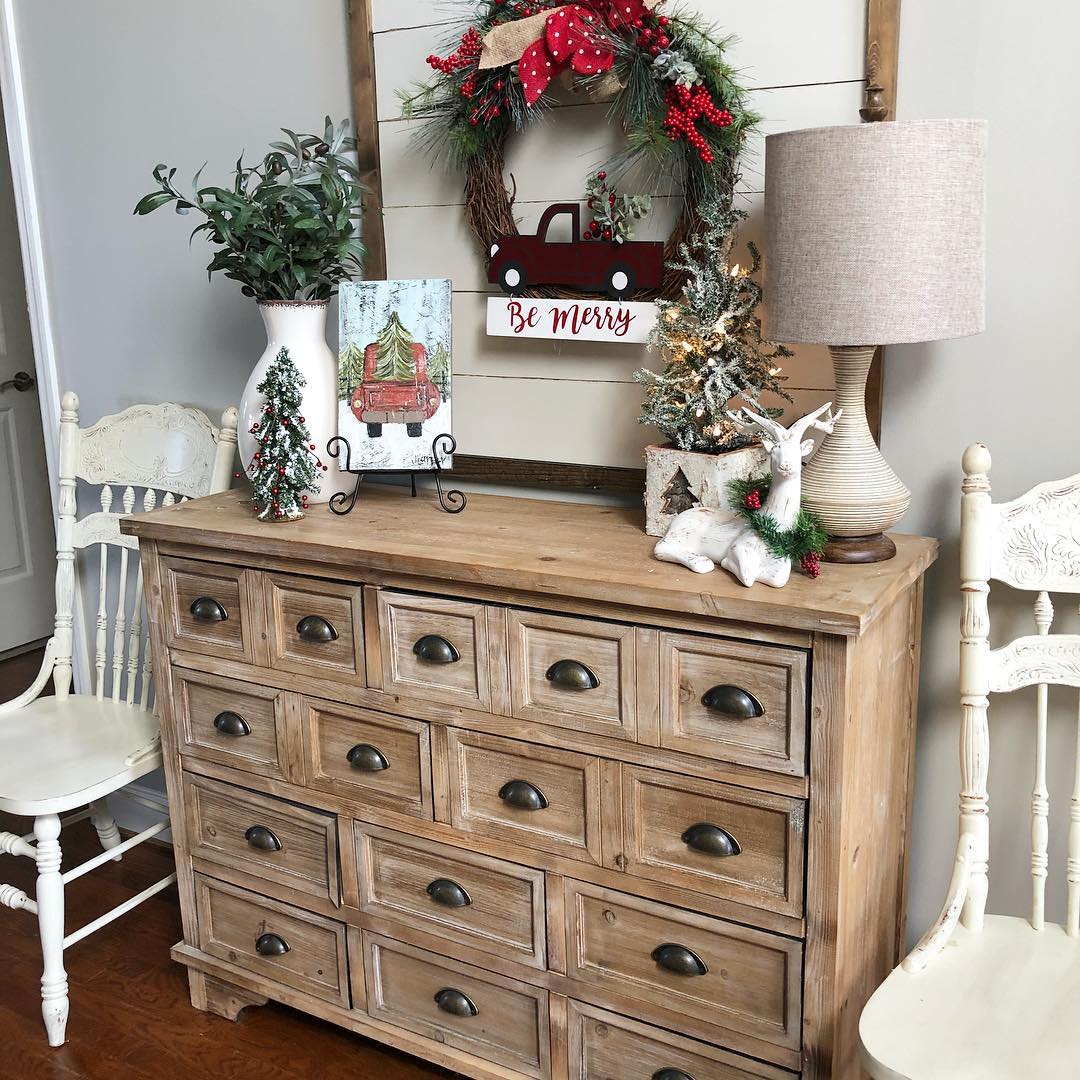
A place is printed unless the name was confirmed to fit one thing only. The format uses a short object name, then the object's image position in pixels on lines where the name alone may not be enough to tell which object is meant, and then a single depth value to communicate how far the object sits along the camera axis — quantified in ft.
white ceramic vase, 6.44
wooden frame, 6.43
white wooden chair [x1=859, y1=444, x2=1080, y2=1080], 4.53
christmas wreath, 5.54
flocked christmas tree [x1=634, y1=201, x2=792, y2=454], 5.41
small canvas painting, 6.40
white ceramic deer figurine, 4.70
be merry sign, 6.01
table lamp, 4.43
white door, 13.05
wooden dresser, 4.75
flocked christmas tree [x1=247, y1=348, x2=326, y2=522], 6.13
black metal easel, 6.41
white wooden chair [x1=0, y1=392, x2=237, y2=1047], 6.82
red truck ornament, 5.89
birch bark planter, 5.34
